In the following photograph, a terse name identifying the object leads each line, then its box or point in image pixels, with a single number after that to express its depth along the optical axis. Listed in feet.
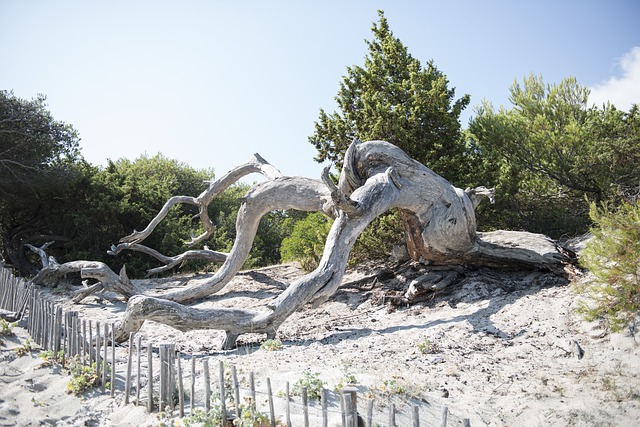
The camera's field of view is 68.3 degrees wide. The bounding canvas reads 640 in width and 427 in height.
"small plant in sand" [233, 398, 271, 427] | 11.53
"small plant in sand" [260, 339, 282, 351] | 19.52
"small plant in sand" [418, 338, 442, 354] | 18.24
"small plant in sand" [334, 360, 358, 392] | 14.52
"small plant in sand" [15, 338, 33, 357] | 19.83
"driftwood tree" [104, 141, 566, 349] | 20.52
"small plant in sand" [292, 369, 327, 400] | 13.78
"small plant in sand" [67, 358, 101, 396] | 15.87
